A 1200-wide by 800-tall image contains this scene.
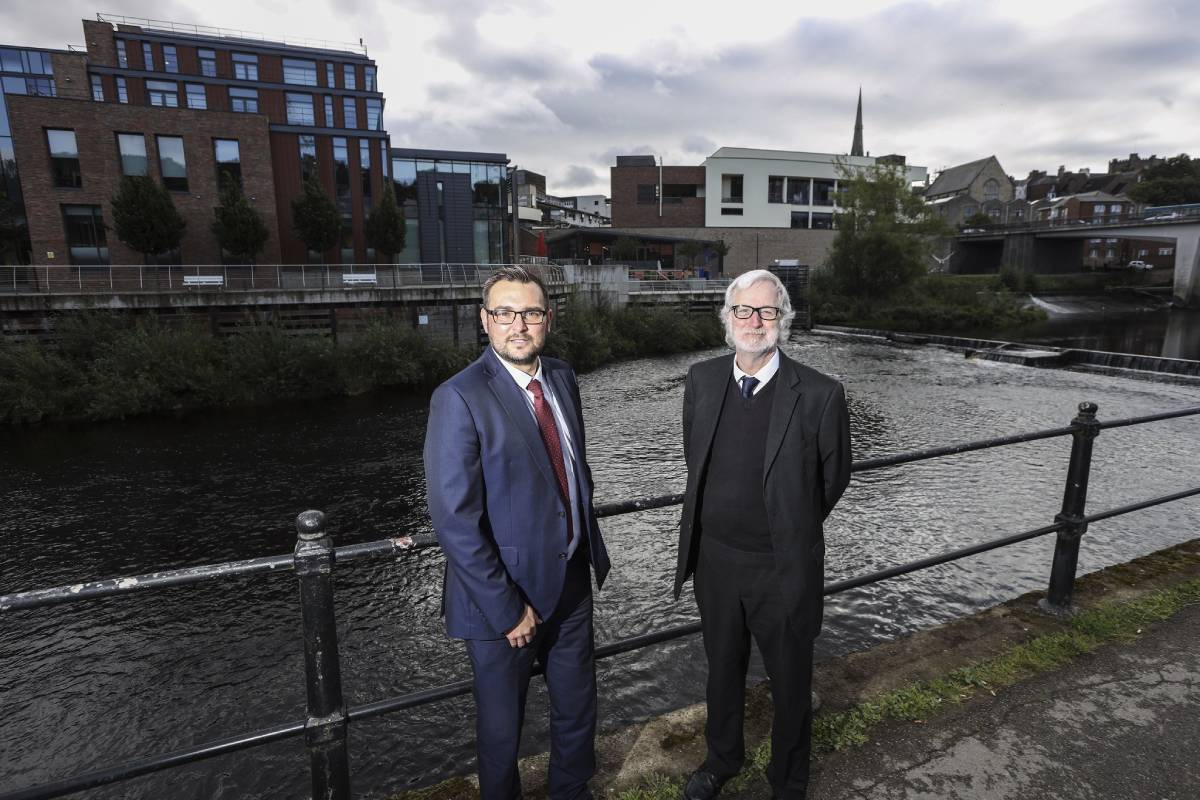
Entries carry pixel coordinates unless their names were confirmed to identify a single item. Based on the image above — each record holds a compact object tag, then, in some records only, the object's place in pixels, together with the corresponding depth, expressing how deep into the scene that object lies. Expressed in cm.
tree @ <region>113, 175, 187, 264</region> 2830
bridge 5284
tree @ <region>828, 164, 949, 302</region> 4781
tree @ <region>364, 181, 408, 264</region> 3688
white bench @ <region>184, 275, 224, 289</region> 2395
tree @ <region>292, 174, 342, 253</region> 3425
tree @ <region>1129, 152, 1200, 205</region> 7212
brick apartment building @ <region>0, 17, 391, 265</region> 3084
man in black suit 227
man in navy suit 205
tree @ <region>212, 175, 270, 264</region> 3089
